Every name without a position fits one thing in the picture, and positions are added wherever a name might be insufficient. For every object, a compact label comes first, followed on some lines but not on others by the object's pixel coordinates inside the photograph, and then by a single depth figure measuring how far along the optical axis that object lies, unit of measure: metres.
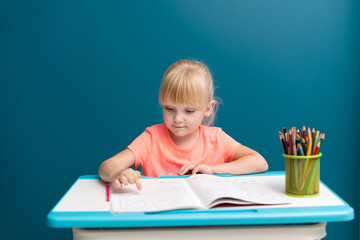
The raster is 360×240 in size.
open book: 0.97
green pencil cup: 1.06
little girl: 1.46
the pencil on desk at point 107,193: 1.06
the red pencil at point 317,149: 1.07
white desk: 0.91
